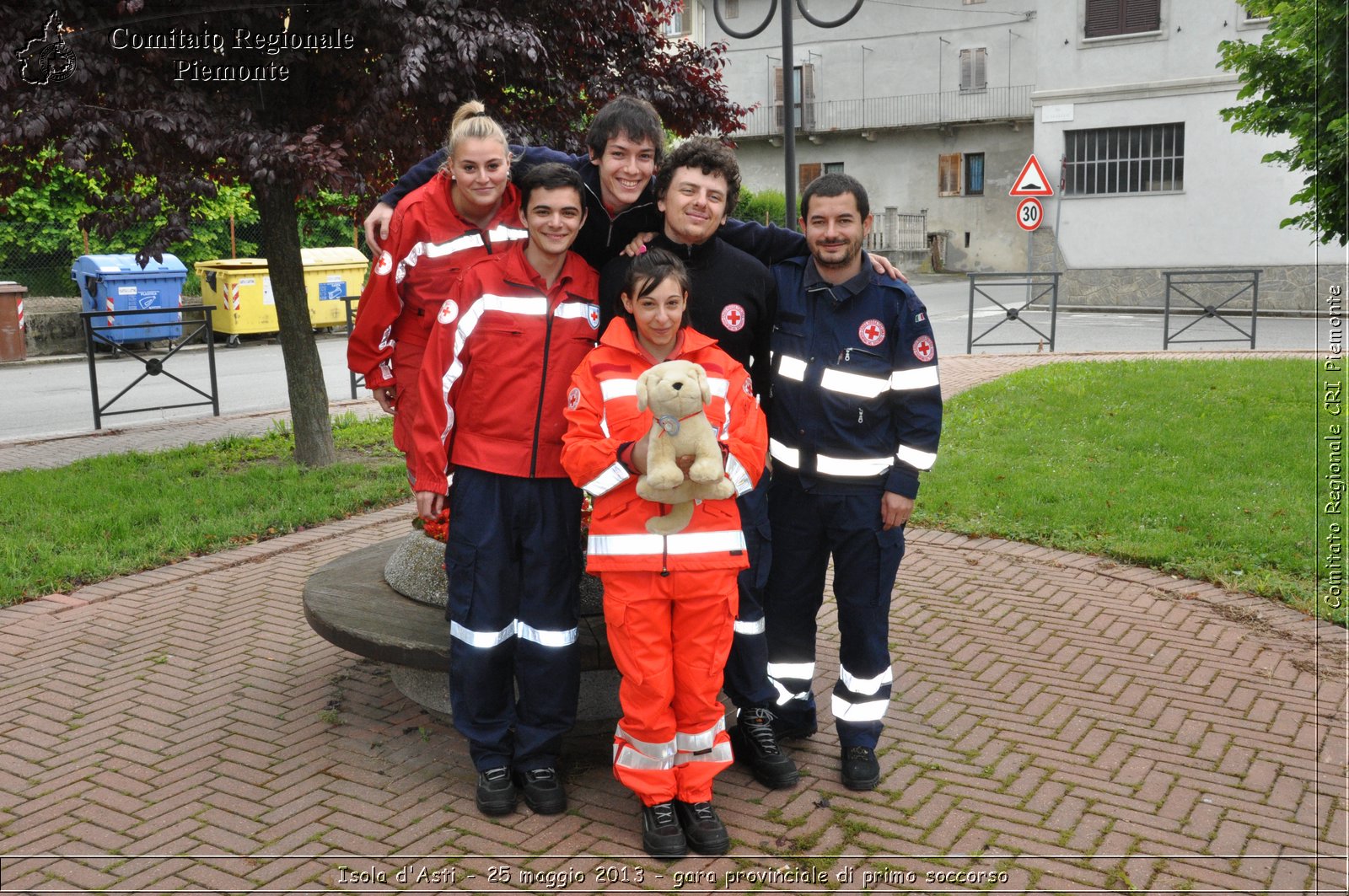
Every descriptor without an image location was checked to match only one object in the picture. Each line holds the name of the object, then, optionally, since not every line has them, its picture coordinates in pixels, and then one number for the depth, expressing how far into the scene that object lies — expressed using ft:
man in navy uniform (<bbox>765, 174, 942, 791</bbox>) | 13.47
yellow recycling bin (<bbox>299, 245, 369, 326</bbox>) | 79.20
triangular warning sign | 63.46
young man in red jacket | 12.96
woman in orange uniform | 12.03
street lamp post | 23.48
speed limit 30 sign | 68.39
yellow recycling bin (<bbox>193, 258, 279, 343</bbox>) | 74.64
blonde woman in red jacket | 13.52
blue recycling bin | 67.97
